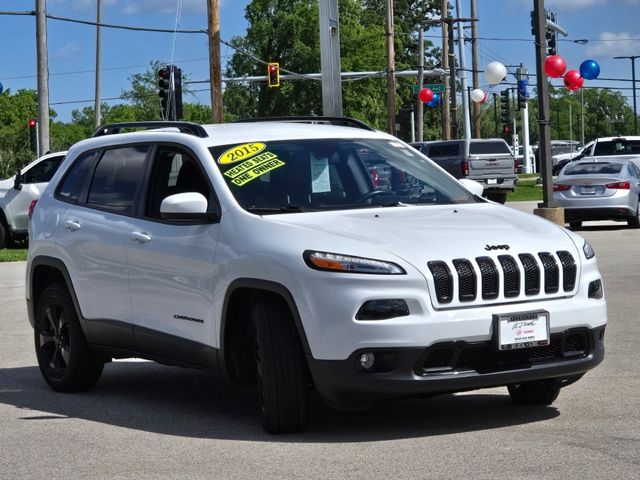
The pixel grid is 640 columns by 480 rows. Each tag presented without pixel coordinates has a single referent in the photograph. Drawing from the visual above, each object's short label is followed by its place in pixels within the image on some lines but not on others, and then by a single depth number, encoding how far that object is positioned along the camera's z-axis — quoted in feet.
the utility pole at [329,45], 58.18
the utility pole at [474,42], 205.26
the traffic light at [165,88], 113.29
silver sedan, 86.28
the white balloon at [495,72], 147.64
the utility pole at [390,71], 185.78
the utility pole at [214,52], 108.06
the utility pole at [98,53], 162.81
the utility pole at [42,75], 112.47
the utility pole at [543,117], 73.97
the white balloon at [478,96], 179.63
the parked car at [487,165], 131.75
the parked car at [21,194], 84.64
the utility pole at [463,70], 190.39
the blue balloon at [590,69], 137.39
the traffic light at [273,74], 190.59
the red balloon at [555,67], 115.65
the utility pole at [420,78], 207.70
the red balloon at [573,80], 138.92
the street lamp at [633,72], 355.81
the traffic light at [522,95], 196.24
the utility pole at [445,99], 196.28
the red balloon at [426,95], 180.82
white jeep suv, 22.49
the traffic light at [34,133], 128.53
